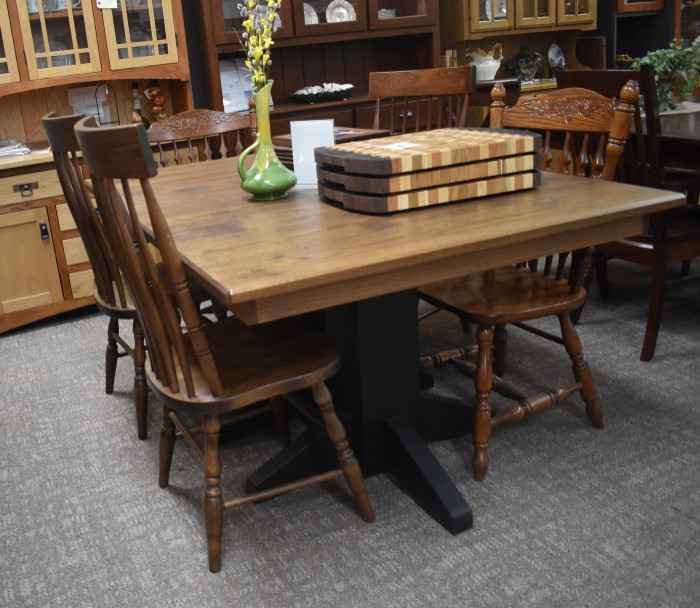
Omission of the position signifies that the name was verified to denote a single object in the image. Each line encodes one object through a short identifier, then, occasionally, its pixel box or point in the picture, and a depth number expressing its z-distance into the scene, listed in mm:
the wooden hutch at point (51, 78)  3035
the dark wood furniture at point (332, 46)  3561
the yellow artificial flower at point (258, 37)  1662
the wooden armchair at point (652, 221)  2326
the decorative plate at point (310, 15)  3785
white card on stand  1923
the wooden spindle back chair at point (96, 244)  1905
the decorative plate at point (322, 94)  3826
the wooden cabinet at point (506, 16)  4336
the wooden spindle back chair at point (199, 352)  1281
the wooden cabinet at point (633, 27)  4938
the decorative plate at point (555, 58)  5004
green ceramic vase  1748
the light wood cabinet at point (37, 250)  3027
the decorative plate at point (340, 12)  3854
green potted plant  3031
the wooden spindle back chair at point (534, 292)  1848
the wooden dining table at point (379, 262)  1273
